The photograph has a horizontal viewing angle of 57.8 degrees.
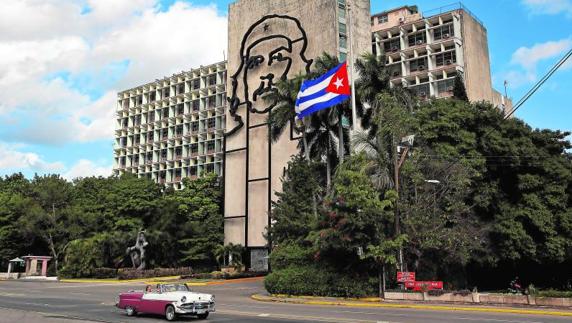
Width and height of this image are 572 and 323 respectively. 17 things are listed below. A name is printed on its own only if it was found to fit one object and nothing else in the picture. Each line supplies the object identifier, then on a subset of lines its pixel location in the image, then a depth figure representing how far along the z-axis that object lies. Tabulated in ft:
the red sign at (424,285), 97.30
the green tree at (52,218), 222.48
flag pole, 122.42
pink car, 67.00
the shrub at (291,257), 115.55
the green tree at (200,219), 229.04
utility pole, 99.25
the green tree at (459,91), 159.66
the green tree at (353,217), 98.37
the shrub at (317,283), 102.99
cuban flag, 125.39
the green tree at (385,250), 95.86
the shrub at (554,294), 84.94
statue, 197.88
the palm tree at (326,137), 154.10
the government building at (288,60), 220.02
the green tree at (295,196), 156.91
